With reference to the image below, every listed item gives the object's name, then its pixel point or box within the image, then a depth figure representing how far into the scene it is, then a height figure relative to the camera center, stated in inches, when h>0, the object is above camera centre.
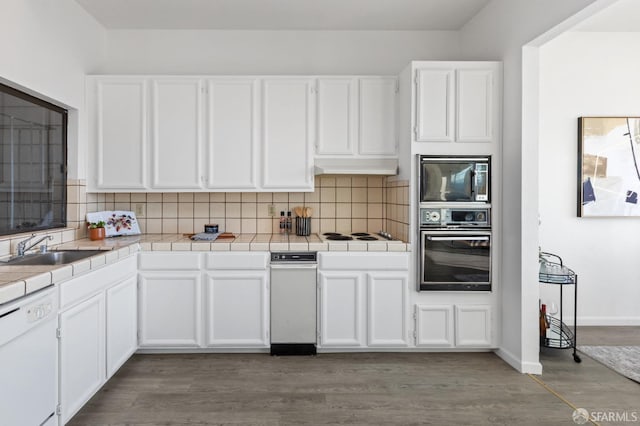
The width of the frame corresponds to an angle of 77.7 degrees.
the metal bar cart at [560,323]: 118.3 -34.6
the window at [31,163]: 100.6 +13.3
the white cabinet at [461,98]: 119.1 +34.6
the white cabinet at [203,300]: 119.0 -26.7
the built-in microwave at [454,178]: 118.4 +10.4
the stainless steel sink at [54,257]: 94.6 -11.8
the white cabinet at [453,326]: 121.0 -34.6
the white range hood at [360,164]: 130.2 +16.0
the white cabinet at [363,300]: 120.6 -26.7
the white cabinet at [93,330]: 79.9 -27.7
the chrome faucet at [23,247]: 94.1 -8.7
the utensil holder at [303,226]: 141.3 -5.1
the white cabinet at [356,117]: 131.5 +31.8
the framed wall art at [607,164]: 145.4 +18.2
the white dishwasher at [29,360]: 62.6 -25.8
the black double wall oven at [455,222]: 118.4 -2.7
